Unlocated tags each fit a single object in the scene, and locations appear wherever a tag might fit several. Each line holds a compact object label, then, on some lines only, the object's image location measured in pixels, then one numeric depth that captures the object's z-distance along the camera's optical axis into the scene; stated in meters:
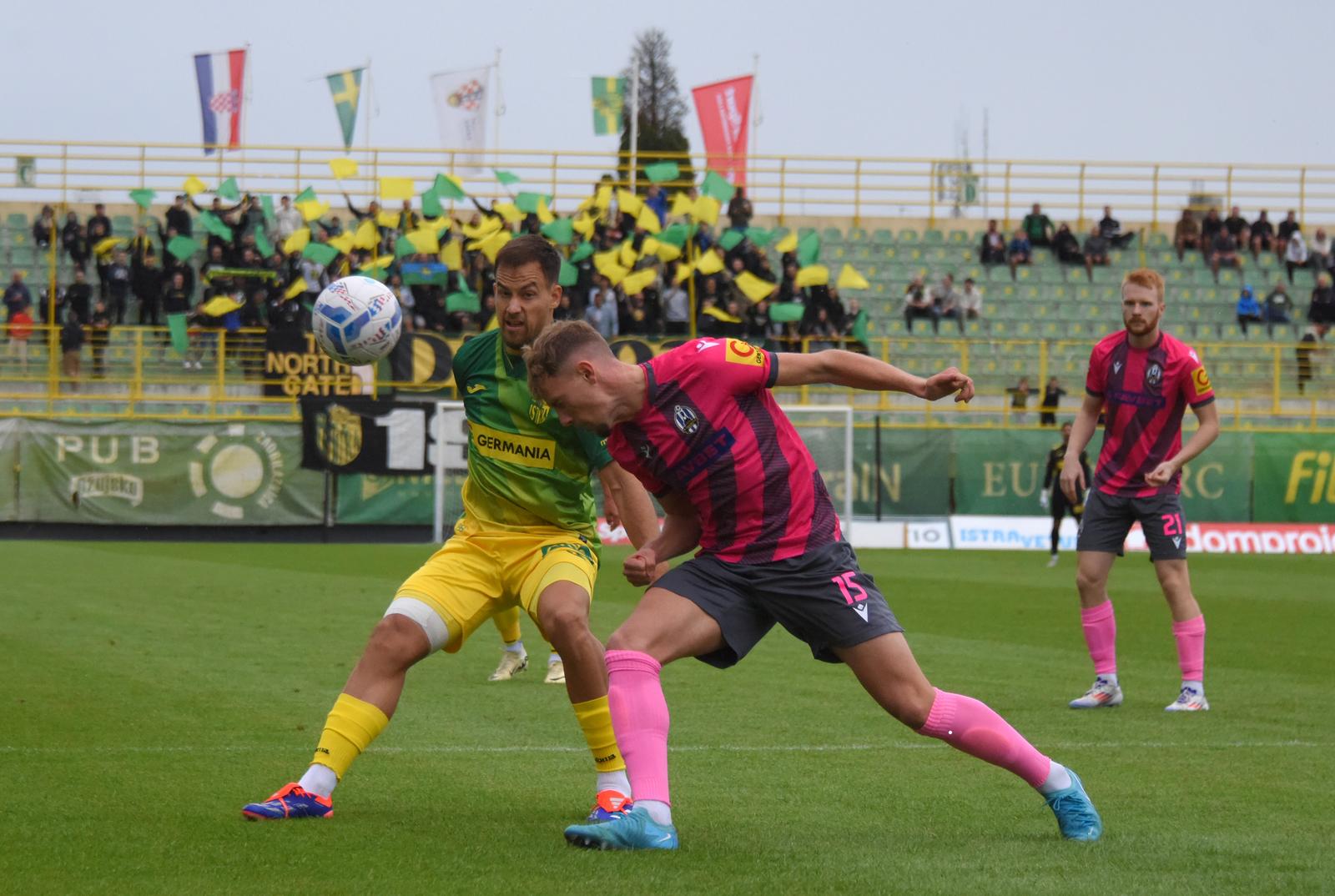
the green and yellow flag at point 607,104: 45.16
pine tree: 88.25
